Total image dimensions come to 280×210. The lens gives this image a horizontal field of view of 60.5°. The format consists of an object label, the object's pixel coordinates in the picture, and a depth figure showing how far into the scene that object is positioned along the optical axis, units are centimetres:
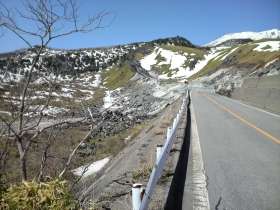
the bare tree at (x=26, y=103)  375
